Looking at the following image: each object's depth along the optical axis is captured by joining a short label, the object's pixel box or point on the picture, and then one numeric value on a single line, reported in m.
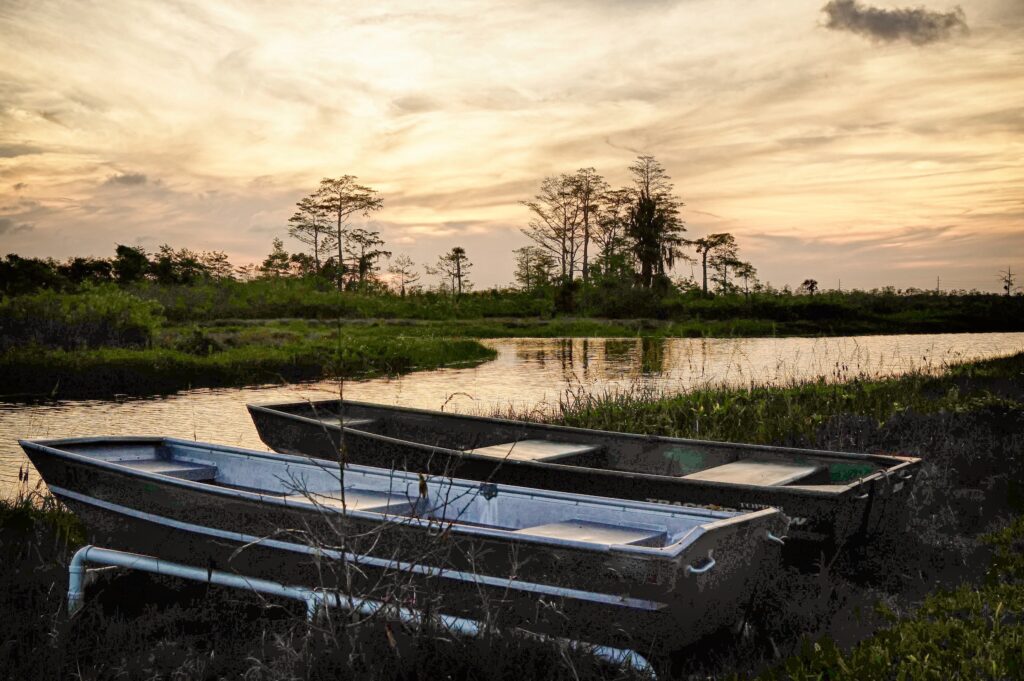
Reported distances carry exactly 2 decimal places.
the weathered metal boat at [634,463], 6.11
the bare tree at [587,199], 53.62
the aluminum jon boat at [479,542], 4.52
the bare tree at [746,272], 58.41
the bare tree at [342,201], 52.41
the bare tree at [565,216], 53.84
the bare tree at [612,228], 54.81
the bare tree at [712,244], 57.31
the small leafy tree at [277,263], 55.84
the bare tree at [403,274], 52.00
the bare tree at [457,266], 53.38
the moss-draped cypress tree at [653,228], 54.22
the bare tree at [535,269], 55.59
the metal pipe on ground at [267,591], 4.41
